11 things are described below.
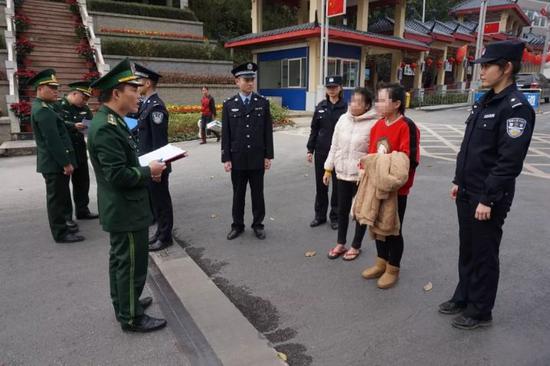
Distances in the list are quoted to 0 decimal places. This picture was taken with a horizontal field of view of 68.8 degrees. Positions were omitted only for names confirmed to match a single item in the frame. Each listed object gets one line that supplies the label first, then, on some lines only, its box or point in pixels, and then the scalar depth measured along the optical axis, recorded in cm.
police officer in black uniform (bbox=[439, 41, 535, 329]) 263
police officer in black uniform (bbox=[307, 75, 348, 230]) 498
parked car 2278
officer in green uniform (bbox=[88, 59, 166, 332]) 269
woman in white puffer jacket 409
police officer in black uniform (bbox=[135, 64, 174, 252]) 449
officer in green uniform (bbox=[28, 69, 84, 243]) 475
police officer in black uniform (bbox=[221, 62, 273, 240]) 472
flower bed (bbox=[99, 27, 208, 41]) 2052
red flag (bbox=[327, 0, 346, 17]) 1662
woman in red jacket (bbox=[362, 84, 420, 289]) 337
